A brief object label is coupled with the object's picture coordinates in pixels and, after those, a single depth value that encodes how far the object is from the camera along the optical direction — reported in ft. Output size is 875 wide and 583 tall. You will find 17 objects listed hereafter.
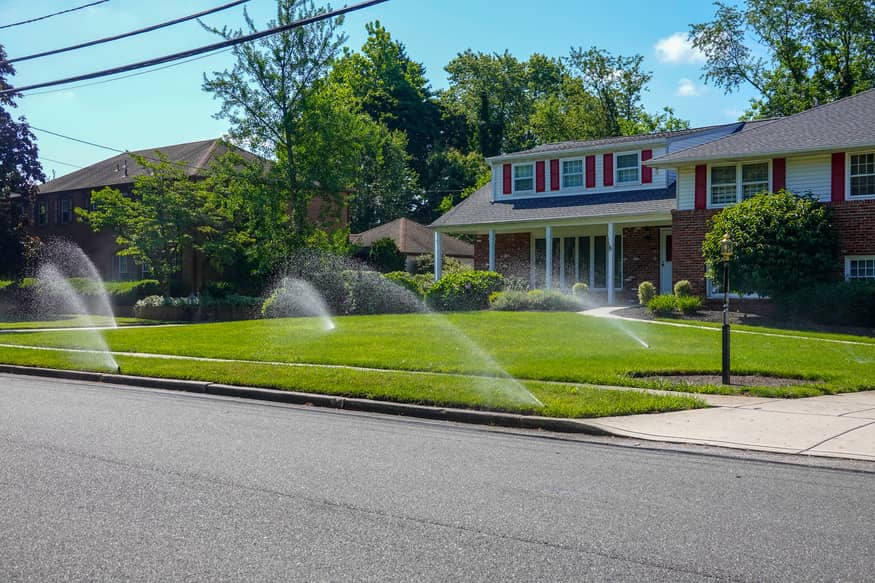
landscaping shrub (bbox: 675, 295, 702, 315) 72.54
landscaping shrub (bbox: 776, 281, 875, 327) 64.03
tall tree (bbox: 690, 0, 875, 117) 140.36
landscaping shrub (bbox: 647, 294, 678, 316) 72.84
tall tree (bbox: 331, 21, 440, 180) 209.36
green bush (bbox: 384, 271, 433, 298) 92.17
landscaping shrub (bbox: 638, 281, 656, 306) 82.69
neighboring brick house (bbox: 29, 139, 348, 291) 128.50
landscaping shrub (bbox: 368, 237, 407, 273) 128.77
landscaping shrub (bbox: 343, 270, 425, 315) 88.43
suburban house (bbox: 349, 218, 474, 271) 141.28
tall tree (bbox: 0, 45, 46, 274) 117.39
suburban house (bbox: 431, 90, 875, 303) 73.92
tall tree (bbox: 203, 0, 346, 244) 103.24
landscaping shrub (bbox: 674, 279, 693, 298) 78.84
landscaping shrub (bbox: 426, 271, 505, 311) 87.71
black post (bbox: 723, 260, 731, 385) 36.40
